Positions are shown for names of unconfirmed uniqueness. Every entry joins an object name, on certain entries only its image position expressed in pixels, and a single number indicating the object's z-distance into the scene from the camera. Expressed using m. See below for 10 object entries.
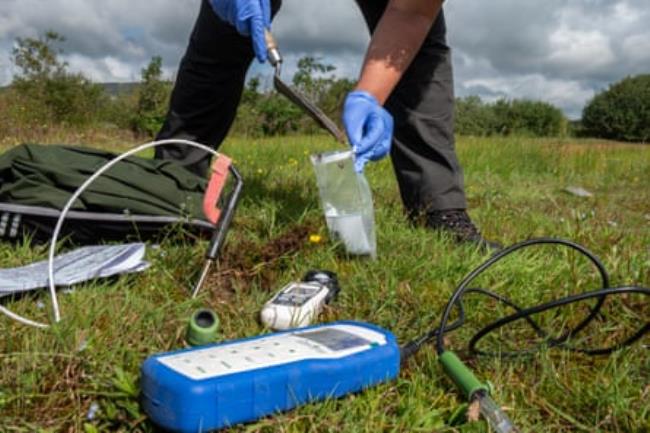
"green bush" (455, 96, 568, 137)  26.46
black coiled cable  1.13
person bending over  1.82
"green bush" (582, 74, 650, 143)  36.86
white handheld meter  1.27
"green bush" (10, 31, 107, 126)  11.97
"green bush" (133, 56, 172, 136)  14.44
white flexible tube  1.11
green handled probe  0.89
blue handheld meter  0.82
